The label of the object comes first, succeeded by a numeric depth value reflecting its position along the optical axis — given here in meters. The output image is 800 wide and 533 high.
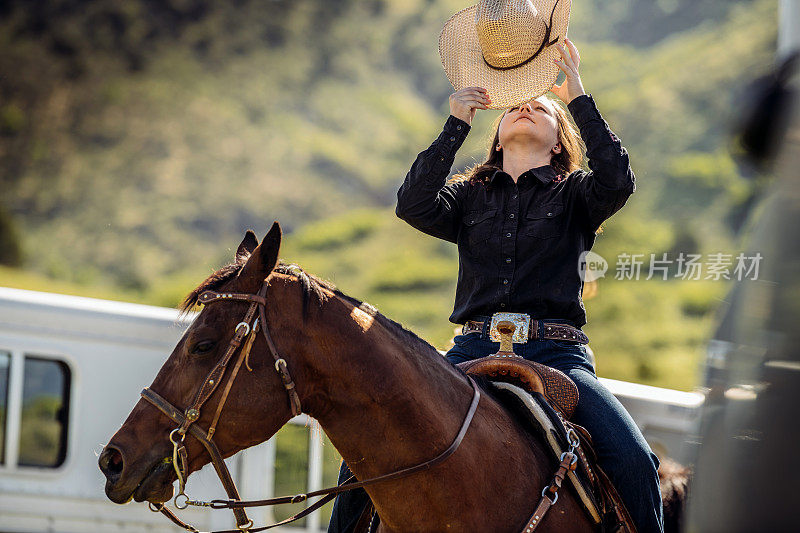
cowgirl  6.29
